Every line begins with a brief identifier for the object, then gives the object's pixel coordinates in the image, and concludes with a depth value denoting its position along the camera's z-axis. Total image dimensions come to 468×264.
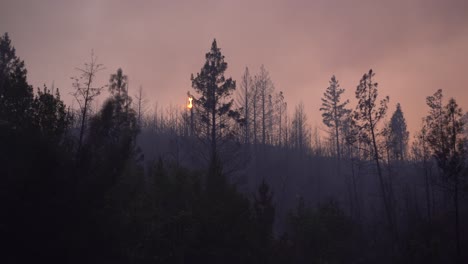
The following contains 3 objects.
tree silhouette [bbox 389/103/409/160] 71.31
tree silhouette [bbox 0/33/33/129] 14.05
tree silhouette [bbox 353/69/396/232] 29.28
